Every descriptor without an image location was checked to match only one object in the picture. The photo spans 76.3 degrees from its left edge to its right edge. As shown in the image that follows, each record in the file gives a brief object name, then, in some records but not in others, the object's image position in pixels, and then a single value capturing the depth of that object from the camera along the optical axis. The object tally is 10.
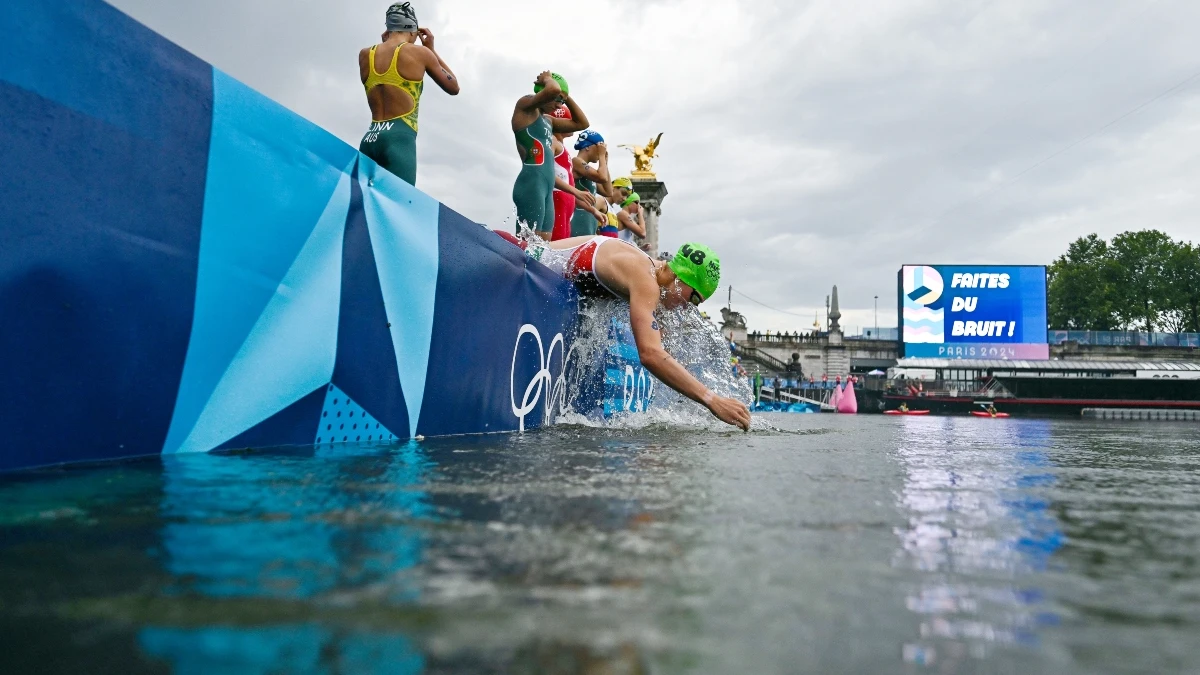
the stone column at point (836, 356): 49.66
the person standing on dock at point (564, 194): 6.70
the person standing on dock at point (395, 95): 4.09
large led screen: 30.89
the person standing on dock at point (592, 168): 8.08
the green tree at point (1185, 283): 53.28
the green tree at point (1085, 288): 55.19
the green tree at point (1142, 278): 54.12
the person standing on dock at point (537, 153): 5.36
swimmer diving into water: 3.85
